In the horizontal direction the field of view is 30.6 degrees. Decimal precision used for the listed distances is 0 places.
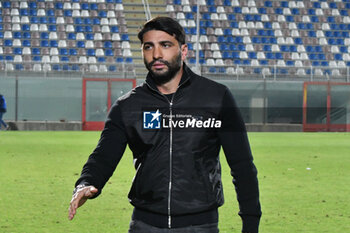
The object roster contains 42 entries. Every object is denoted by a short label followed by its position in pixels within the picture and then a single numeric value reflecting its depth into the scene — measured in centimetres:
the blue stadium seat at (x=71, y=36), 3462
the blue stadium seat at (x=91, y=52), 3384
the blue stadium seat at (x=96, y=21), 3572
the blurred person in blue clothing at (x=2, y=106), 2782
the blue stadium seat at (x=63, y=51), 3366
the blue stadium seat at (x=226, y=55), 3494
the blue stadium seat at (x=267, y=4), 3824
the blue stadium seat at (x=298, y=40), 3662
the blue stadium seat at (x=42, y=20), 3505
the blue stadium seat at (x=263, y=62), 3525
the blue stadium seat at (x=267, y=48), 3584
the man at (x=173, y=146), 297
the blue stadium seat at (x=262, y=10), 3772
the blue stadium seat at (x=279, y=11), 3781
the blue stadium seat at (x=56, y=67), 3194
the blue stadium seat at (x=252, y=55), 3512
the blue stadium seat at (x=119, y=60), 3357
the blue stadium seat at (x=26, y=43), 3406
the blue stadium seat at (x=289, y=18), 3781
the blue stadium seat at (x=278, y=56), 3558
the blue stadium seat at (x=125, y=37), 3511
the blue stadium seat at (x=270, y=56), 3542
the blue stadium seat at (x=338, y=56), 3625
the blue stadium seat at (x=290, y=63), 3512
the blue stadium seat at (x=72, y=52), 3375
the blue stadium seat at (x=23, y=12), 3541
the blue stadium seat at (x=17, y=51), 3347
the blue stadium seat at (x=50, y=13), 3556
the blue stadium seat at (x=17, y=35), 3438
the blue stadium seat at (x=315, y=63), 3575
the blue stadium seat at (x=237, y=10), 3747
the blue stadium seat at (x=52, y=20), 3522
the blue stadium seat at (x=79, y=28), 3525
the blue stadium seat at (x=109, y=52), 3402
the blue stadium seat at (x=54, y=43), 3406
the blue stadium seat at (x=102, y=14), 3612
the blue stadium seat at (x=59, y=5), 3609
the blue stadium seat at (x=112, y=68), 3206
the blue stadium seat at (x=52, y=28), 3494
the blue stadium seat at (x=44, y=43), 3404
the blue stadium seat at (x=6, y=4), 3588
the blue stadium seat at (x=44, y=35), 3442
